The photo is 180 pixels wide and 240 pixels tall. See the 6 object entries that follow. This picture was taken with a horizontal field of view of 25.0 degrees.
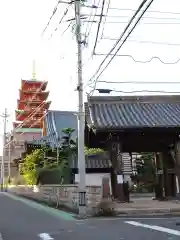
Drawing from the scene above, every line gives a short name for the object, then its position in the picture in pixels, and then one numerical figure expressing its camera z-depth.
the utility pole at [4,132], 64.31
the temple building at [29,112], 77.69
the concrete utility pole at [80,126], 16.67
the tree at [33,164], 38.31
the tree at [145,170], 37.19
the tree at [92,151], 34.59
